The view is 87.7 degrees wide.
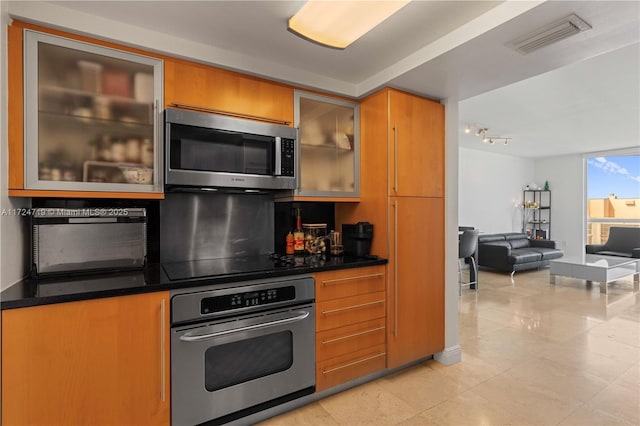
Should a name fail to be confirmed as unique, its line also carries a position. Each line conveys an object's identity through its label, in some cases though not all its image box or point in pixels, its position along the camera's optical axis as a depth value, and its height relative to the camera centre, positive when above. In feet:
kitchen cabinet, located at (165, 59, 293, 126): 6.63 +2.56
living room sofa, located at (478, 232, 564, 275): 20.43 -2.66
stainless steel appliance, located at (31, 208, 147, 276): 5.85 -0.52
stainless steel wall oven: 5.69 -2.55
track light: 17.05 +4.29
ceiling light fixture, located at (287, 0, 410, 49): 5.17 +3.21
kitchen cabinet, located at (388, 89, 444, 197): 8.04 +1.66
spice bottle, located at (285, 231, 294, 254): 8.80 -0.89
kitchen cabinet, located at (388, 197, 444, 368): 8.07 -1.73
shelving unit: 27.63 +0.01
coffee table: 16.51 -3.00
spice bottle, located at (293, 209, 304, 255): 8.79 -0.81
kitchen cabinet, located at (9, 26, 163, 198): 5.45 +1.65
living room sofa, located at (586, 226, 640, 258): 21.89 -2.21
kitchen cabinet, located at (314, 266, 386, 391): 7.16 -2.56
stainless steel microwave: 6.53 +1.28
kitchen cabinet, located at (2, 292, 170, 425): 4.61 -2.26
